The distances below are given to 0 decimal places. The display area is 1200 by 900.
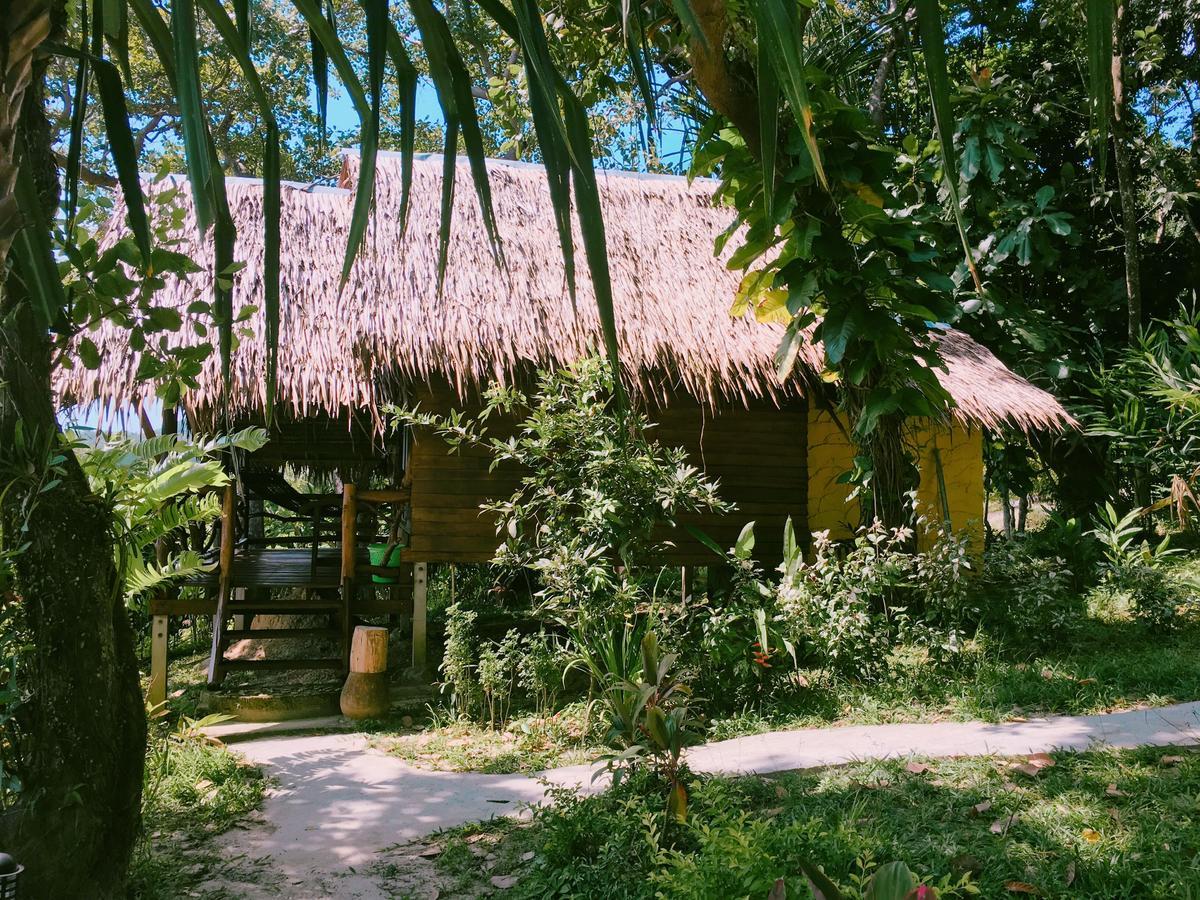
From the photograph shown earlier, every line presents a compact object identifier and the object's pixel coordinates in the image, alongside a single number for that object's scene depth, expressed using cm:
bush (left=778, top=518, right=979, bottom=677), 504
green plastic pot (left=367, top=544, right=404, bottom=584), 690
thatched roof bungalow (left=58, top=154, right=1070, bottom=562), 599
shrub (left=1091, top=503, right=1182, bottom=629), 586
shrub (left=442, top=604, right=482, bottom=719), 526
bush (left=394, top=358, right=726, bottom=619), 495
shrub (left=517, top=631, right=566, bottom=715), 511
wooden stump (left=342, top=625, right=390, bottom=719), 564
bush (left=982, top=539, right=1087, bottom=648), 550
